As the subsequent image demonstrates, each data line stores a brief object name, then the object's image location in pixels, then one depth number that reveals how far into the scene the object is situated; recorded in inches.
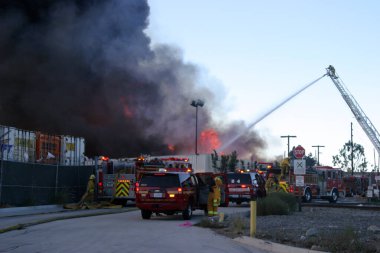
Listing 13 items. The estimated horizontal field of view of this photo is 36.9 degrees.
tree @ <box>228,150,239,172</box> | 1915.6
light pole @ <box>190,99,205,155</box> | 1544.7
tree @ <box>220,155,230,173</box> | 1935.7
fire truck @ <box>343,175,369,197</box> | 1812.0
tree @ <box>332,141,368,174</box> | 3794.3
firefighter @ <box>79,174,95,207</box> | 982.2
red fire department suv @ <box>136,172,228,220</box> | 701.3
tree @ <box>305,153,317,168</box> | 4261.3
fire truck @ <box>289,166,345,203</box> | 1282.2
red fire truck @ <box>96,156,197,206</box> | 1018.1
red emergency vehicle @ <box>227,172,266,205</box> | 1086.4
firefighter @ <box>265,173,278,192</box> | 1162.0
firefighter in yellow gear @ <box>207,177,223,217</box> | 761.0
